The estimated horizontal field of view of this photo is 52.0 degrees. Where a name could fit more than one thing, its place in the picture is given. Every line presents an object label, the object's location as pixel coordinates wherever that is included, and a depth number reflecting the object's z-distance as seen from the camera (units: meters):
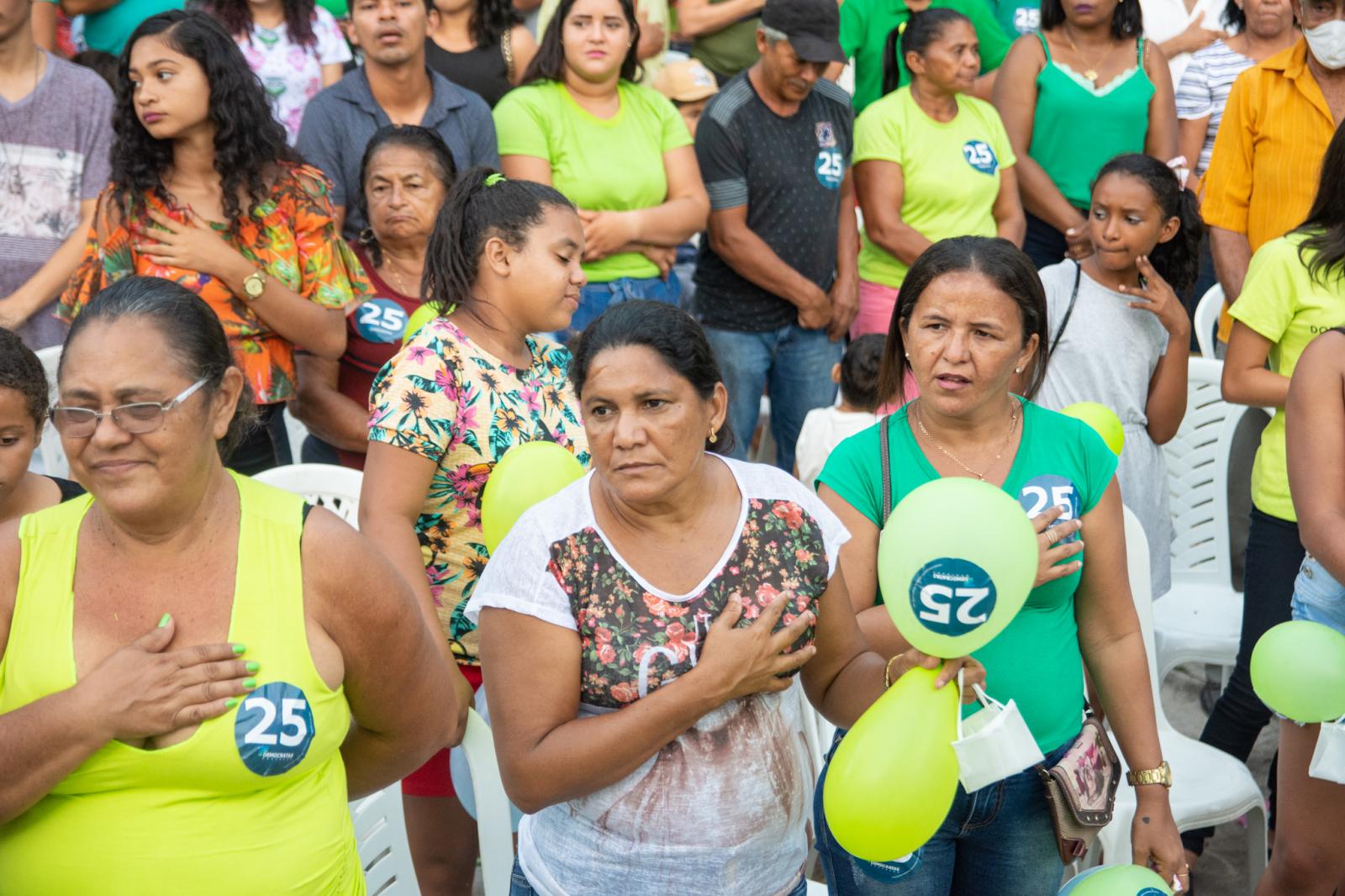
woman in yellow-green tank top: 1.98
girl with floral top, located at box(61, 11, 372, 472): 3.67
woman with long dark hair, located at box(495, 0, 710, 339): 4.78
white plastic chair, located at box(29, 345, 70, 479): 3.92
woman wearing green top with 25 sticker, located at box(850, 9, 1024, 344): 5.48
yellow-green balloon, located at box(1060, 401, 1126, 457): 3.14
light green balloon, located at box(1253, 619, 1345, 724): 2.73
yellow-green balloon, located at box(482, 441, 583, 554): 2.61
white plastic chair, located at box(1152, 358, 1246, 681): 4.50
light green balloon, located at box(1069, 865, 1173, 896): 2.38
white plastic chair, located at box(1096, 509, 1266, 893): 3.21
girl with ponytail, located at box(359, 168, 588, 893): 2.76
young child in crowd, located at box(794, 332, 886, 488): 4.45
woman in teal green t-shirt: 2.49
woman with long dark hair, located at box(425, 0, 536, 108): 5.29
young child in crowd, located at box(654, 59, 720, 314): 6.11
